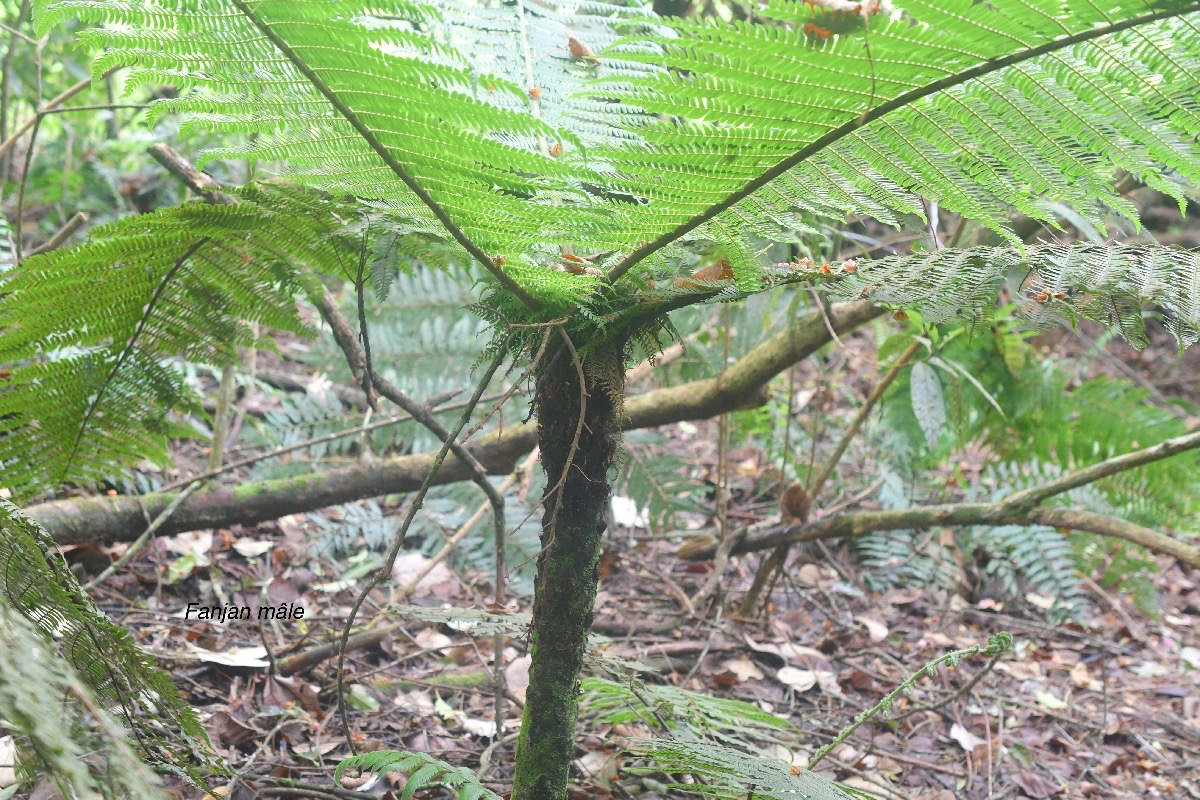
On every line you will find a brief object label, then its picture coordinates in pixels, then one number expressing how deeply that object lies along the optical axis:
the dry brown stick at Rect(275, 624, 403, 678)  1.89
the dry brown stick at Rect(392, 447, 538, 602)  2.15
